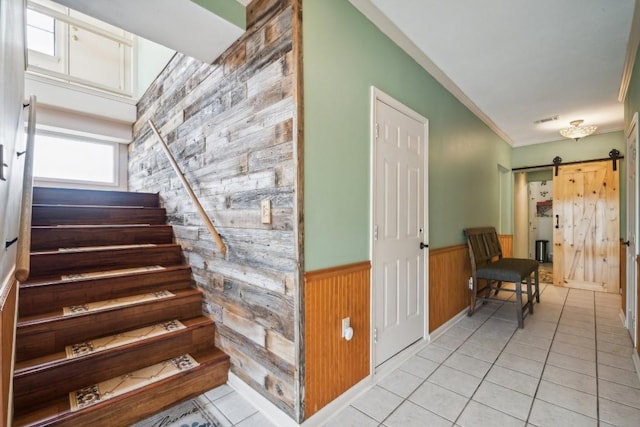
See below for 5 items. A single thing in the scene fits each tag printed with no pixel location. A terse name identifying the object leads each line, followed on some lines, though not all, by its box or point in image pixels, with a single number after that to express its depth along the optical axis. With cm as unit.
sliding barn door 450
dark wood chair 317
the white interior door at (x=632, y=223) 258
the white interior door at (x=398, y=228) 218
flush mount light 414
